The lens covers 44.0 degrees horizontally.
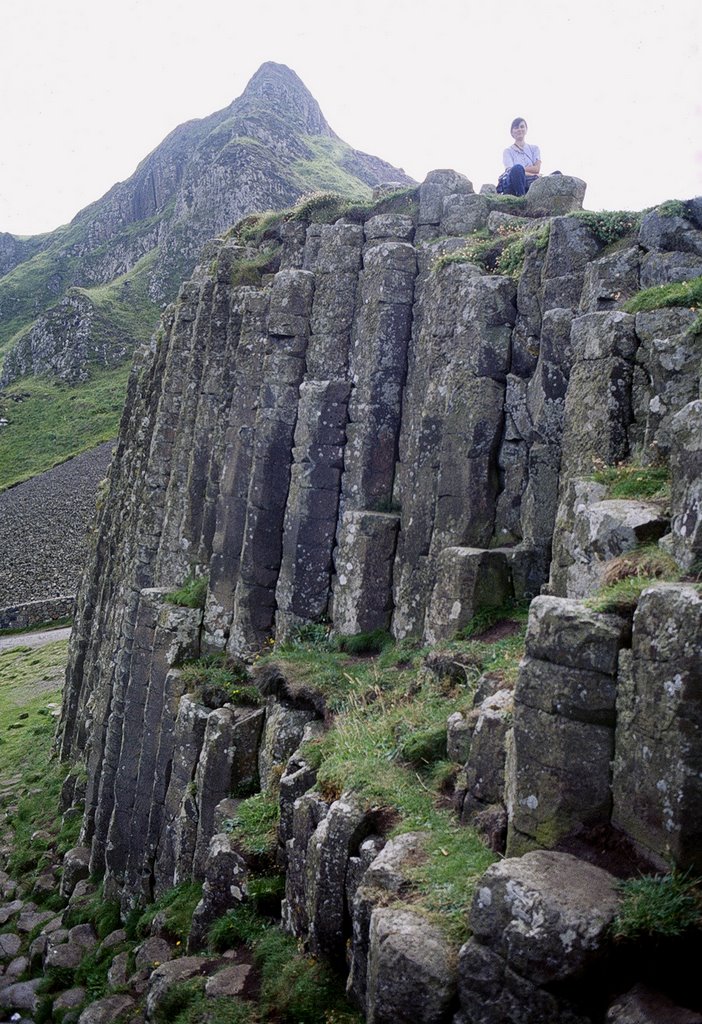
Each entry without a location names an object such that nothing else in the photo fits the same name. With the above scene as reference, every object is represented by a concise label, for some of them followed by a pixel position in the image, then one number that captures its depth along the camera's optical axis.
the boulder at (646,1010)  5.91
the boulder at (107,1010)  13.84
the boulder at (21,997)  17.78
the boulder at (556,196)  17.70
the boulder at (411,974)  7.12
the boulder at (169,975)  11.56
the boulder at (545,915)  6.47
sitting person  19.36
